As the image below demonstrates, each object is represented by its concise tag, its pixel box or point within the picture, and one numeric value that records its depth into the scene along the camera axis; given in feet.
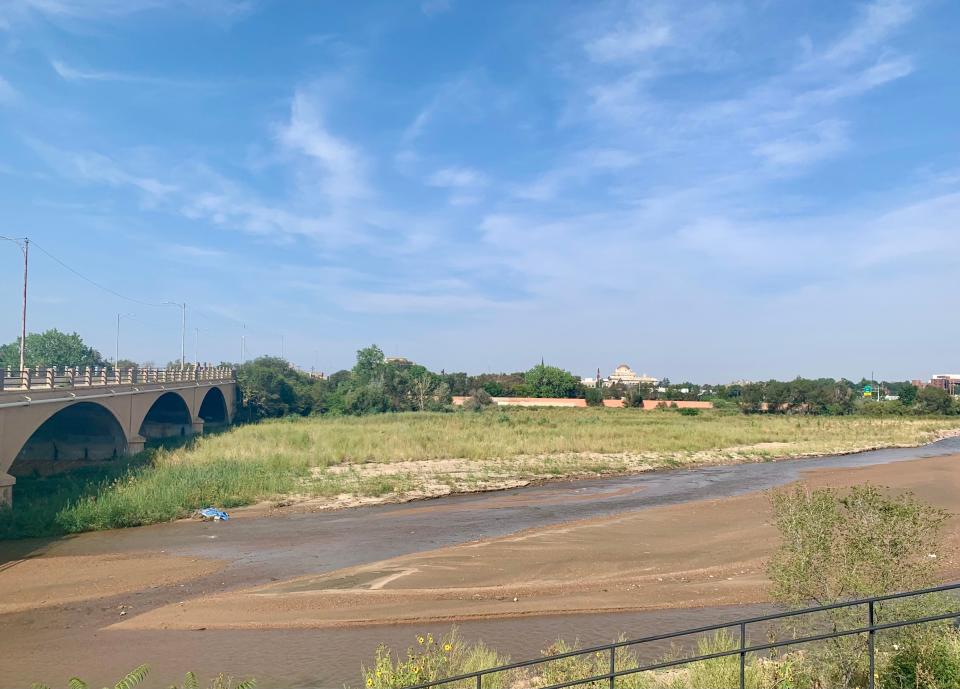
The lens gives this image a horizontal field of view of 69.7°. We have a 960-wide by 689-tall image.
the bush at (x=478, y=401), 344.08
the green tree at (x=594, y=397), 413.59
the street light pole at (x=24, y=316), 123.94
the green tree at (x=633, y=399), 405.18
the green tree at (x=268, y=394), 301.02
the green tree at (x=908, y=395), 390.01
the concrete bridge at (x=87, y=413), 94.79
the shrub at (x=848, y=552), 35.24
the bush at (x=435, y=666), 32.81
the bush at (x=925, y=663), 28.48
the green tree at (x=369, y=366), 352.38
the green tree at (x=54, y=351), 397.80
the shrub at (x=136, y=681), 32.73
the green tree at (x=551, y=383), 452.35
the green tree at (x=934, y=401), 376.27
